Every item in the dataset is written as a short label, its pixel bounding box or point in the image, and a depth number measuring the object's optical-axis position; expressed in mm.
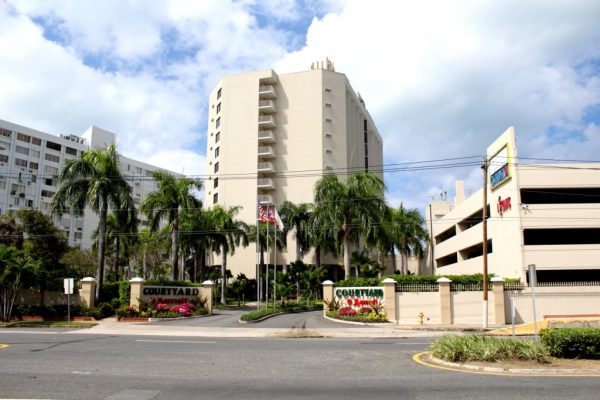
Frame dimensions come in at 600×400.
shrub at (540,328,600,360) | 12242
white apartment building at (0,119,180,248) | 80625
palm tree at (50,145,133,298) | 35000
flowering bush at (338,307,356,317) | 31703
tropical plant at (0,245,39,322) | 29000
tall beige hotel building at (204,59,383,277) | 74375
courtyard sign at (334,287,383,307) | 31531
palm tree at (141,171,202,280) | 42125
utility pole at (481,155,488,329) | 27281
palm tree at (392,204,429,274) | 65862
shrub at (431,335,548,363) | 12008
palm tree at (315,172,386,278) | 41500
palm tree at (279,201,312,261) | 60094
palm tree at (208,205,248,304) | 54438
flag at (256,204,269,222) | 34062
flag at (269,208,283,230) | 34312
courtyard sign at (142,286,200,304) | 33875
